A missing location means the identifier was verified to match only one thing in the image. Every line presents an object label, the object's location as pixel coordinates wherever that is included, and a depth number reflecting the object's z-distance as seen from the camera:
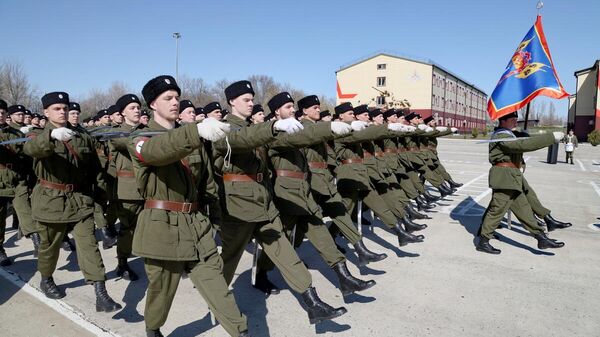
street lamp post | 40.50
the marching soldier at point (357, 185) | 5.81
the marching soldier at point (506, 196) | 6.02
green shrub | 39.44
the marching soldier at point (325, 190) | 4.90
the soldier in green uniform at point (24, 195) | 5.76
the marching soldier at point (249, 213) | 3.60
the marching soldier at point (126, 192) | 5.18
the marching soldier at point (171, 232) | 2.93
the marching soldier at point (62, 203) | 4.27
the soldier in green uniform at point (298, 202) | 4.16
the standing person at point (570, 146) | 21.36
